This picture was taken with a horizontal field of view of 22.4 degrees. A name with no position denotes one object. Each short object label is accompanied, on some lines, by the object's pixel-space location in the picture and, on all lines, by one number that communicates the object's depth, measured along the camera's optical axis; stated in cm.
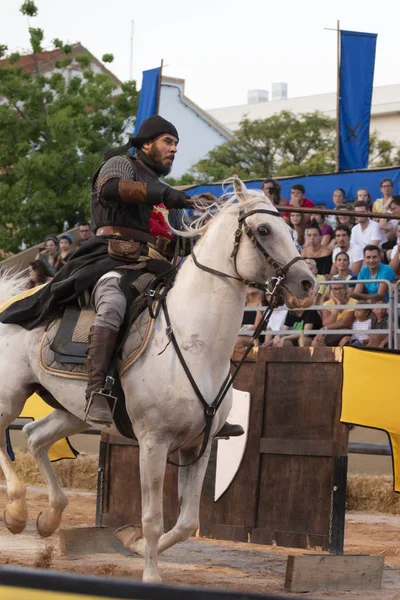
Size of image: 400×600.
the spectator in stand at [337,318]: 1187
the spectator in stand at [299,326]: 1221
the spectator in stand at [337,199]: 1426
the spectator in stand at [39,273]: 1467
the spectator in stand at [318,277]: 1252
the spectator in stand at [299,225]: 1399
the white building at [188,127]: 4853
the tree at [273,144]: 4578
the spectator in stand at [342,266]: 1256
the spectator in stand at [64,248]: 1591
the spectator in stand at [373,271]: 1207
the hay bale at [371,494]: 1147
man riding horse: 666
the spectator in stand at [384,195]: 1355
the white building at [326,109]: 6375
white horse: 639
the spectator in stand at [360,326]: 1162
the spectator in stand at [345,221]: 1380
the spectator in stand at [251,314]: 1248
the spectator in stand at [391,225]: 1301
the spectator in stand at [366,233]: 1322
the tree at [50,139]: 3078
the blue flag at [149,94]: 2022
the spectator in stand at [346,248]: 1321
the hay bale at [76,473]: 1363
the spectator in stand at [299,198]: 1423
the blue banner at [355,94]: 1670
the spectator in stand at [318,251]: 1335
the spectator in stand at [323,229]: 1373
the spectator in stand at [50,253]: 1619
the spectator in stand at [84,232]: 1699
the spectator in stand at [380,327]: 1139
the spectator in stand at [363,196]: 1366
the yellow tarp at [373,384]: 789
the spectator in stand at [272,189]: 1351
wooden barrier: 790
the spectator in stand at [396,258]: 1228
